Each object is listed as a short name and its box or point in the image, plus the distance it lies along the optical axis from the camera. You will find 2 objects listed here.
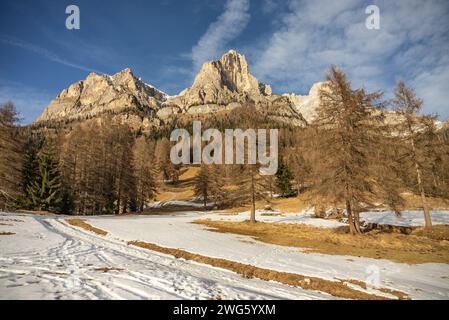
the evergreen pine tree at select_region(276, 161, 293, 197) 66.88
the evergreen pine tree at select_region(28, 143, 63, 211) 41.34
